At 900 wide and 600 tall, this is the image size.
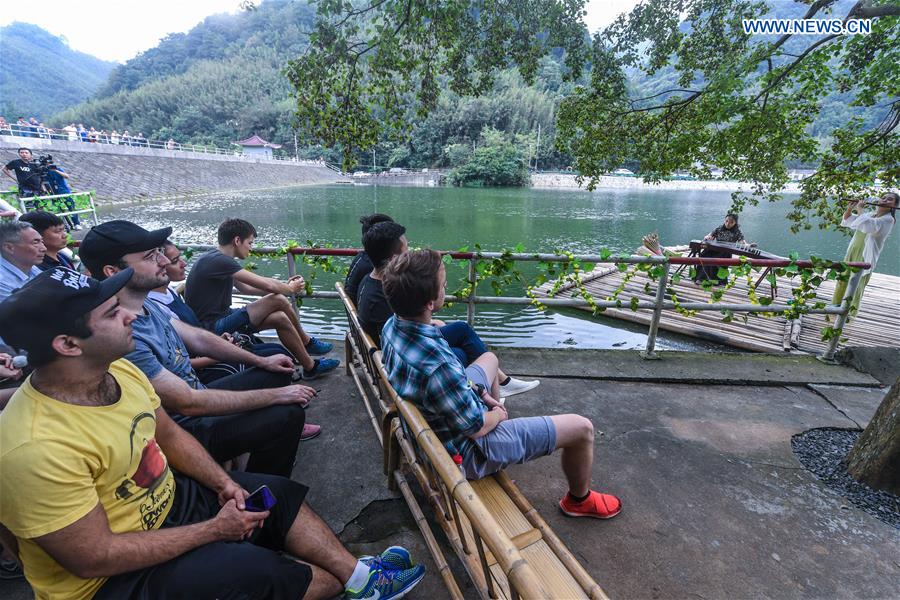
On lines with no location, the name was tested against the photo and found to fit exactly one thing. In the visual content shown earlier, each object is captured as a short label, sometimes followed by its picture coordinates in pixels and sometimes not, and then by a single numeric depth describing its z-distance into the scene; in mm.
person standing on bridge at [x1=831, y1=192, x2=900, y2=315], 5695
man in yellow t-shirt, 1119
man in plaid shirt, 1700
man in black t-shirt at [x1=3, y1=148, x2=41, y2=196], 9758
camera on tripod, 10070
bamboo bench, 1122
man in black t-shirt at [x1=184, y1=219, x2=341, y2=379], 3193
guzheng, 8078
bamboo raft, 6230
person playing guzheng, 8719
